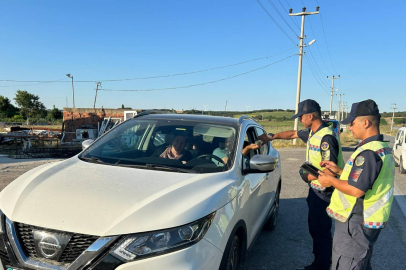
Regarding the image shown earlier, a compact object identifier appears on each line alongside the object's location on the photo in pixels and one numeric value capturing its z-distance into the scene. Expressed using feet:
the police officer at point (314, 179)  10.43
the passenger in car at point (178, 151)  10.19
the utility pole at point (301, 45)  74.65
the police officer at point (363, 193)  7.22
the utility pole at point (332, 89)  176.84
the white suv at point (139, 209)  5.93
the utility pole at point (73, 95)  159.58
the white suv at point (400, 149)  34.12
